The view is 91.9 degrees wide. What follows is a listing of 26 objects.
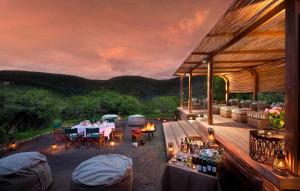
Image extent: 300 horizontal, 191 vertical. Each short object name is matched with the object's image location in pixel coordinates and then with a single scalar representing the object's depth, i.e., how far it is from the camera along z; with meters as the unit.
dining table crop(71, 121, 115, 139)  7.27
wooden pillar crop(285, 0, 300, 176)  2.13
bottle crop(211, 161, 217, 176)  2.94
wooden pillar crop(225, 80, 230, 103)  13.01
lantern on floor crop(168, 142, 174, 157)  4.80
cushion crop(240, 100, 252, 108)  7.49
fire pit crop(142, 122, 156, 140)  7.92
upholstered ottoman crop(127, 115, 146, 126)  11.59
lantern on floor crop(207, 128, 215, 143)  4.60
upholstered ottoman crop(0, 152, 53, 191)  3.45
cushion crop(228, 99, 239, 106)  9.24
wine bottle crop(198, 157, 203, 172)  3.04
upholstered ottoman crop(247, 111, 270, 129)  5.00
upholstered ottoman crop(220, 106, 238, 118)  7.58
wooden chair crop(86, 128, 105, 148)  6.92
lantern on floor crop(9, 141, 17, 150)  6.64
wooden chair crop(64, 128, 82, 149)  6.97
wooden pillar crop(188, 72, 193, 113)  9.98
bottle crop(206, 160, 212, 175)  2.96
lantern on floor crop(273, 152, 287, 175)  2.26
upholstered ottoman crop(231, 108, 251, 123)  6.23
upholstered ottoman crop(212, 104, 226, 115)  9.11
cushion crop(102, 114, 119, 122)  9.46
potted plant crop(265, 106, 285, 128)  2.82
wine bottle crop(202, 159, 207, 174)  3.00
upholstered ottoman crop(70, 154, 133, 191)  3.19
